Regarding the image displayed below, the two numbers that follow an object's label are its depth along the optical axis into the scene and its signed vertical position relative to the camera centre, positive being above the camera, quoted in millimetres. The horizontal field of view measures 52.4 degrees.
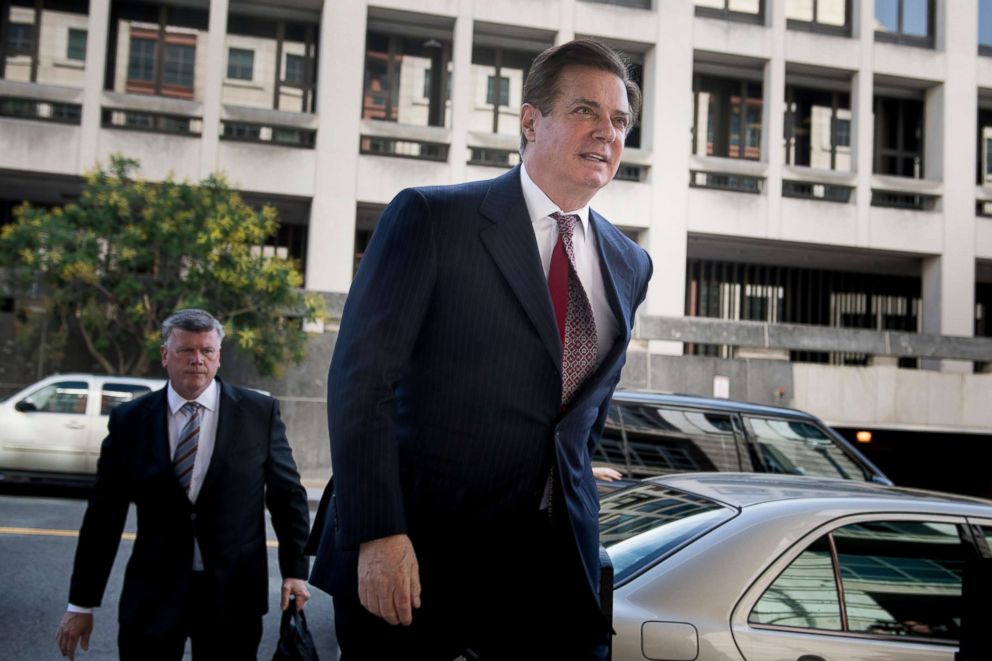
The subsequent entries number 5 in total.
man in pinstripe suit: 2107 -113
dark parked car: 7660 -355
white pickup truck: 14078 -990
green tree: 16656 +1744
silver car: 3398 -637
